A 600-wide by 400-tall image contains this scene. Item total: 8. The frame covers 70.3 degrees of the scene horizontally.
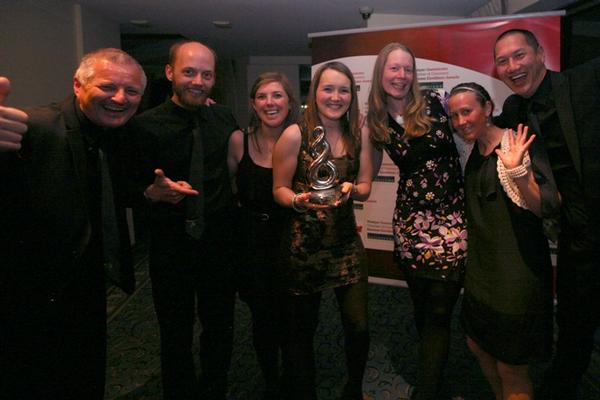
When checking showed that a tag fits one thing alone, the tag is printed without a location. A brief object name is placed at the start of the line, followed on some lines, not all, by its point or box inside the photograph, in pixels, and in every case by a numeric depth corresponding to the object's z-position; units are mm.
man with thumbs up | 1359
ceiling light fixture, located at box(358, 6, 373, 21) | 5254
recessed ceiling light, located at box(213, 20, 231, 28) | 6051
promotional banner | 3320
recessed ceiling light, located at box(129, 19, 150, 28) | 5910
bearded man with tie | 1928
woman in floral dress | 1875
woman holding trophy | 1881
